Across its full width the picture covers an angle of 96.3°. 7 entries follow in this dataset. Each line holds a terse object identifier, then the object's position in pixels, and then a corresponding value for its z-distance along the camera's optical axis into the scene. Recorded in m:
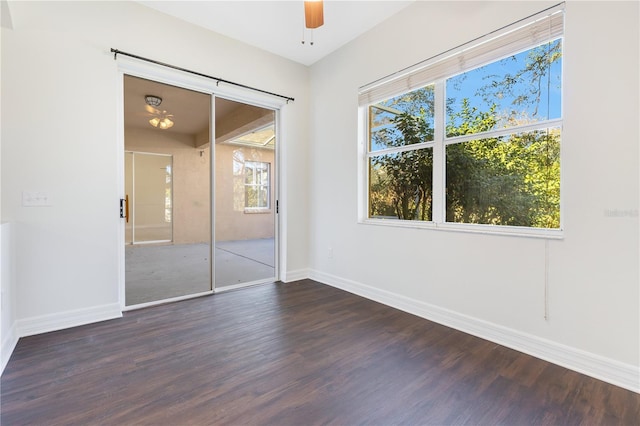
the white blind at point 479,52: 2.09
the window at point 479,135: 2.15
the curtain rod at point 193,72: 2.72
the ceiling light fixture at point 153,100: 3.20
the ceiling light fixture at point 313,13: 2.17
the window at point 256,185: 3.88
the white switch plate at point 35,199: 2.37
